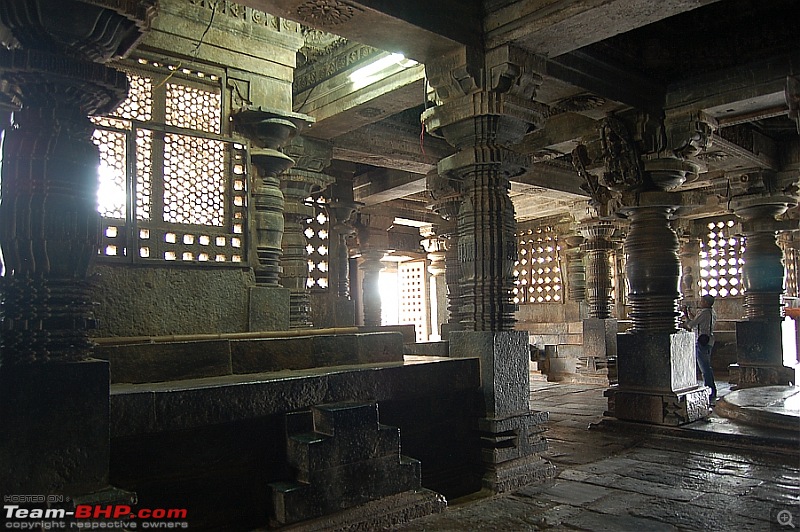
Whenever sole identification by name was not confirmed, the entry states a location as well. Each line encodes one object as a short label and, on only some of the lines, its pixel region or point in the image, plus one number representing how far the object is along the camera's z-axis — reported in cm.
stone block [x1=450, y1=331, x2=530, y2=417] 570
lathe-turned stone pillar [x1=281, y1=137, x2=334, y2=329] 870
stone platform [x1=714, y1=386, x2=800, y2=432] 695
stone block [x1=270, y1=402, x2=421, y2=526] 407
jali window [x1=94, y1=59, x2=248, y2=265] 566
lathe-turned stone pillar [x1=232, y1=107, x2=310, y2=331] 655
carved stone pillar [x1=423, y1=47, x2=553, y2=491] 568
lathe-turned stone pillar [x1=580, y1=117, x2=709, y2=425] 761
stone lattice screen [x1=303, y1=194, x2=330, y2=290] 1189
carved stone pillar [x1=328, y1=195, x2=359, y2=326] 1219
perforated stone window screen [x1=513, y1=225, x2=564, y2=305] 1784
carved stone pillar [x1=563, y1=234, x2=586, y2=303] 1658
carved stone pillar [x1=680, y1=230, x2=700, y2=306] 1659
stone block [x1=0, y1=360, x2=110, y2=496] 306
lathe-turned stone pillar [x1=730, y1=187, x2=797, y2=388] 1047
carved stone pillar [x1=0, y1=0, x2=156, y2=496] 313
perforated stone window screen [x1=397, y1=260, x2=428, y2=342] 2203
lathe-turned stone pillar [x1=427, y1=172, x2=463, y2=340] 1048
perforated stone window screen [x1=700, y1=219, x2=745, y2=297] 1616
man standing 968
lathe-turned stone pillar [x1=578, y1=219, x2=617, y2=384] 1375
